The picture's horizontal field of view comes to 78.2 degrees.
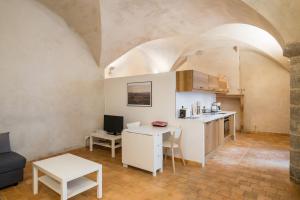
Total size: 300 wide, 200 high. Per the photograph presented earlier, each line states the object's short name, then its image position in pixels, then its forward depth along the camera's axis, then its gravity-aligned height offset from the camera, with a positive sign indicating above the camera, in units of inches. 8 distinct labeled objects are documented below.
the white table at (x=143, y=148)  124.0 -34.4
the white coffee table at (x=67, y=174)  86.4 -35.9
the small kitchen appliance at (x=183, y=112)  153.2 -11.0
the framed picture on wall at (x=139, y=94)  168.4 +5.1
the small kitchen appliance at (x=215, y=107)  220.7 -9.9
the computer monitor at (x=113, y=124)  180.4 -24.9
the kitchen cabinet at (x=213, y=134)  150.7 -32.0
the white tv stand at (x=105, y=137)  163.6 -36.6
